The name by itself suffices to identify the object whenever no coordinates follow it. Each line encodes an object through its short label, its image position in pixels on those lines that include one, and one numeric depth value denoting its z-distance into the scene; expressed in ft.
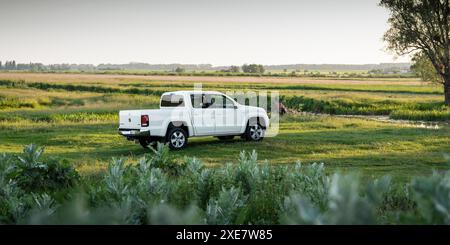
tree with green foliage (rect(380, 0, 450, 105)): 146.10
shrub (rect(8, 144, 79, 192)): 25.77
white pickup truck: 63.16
